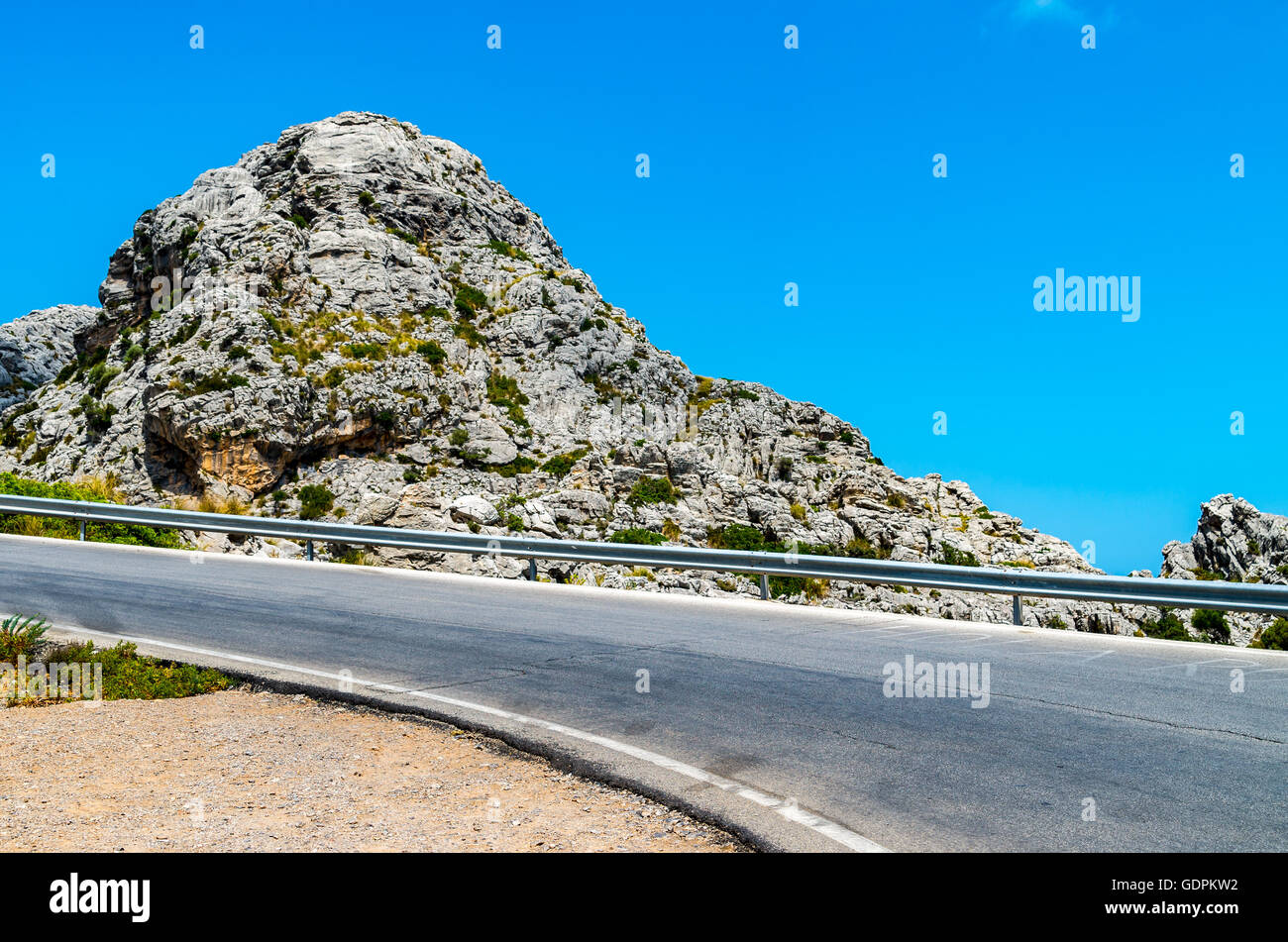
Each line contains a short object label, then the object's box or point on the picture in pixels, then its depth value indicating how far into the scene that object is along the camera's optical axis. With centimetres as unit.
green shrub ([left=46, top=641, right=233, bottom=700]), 737
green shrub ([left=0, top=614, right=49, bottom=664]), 819
